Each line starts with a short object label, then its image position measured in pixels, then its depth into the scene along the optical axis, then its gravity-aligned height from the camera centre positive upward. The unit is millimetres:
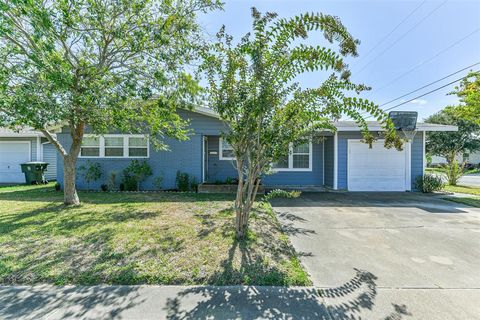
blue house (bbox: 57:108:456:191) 10477 +94
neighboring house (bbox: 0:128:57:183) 13664 +343
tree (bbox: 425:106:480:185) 21438 +1853
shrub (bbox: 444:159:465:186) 14492 -691
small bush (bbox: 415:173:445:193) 10586 -934
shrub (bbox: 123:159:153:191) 10156 -518
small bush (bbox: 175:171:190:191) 10250 -806
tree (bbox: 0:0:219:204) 4980 +2311
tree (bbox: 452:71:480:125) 9641 +2471
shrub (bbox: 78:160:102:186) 10219 -400
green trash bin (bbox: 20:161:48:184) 12445 -528
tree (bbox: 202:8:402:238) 3750 +1128
